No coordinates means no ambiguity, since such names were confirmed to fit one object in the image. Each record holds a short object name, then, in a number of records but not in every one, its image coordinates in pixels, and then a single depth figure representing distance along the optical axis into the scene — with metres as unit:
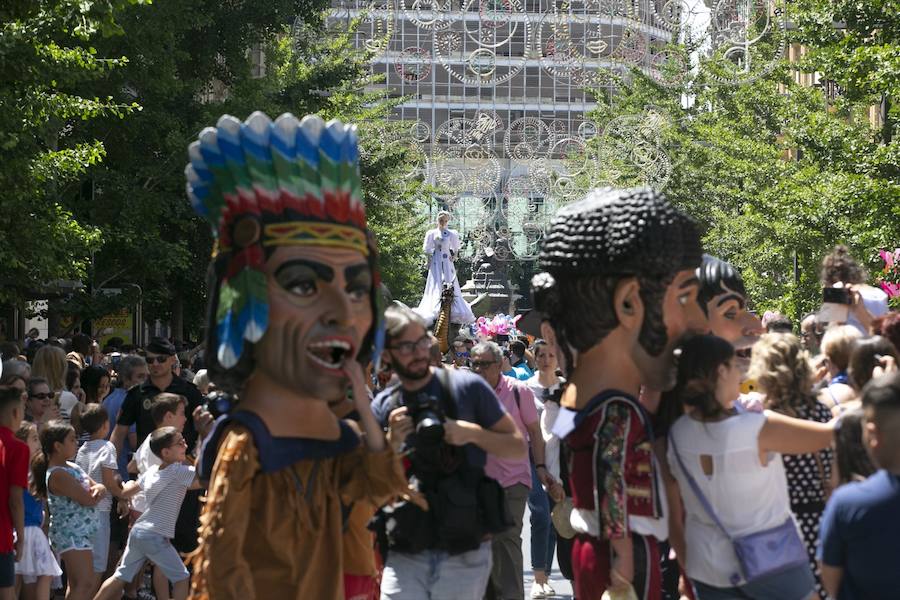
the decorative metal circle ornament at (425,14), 32.75
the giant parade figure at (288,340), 5.72
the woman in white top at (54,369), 13.46
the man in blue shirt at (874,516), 4.66
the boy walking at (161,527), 9.96
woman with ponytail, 5.88
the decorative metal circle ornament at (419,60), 34.69
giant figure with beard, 5.76
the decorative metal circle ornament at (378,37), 31.51
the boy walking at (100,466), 10.49
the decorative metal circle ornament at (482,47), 29.98
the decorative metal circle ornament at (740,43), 27.97
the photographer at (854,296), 9.20
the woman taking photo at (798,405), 6.54
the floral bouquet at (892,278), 17.92
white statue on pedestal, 26.64
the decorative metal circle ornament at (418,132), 34.92
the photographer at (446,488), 6.59
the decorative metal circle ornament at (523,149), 35.83
